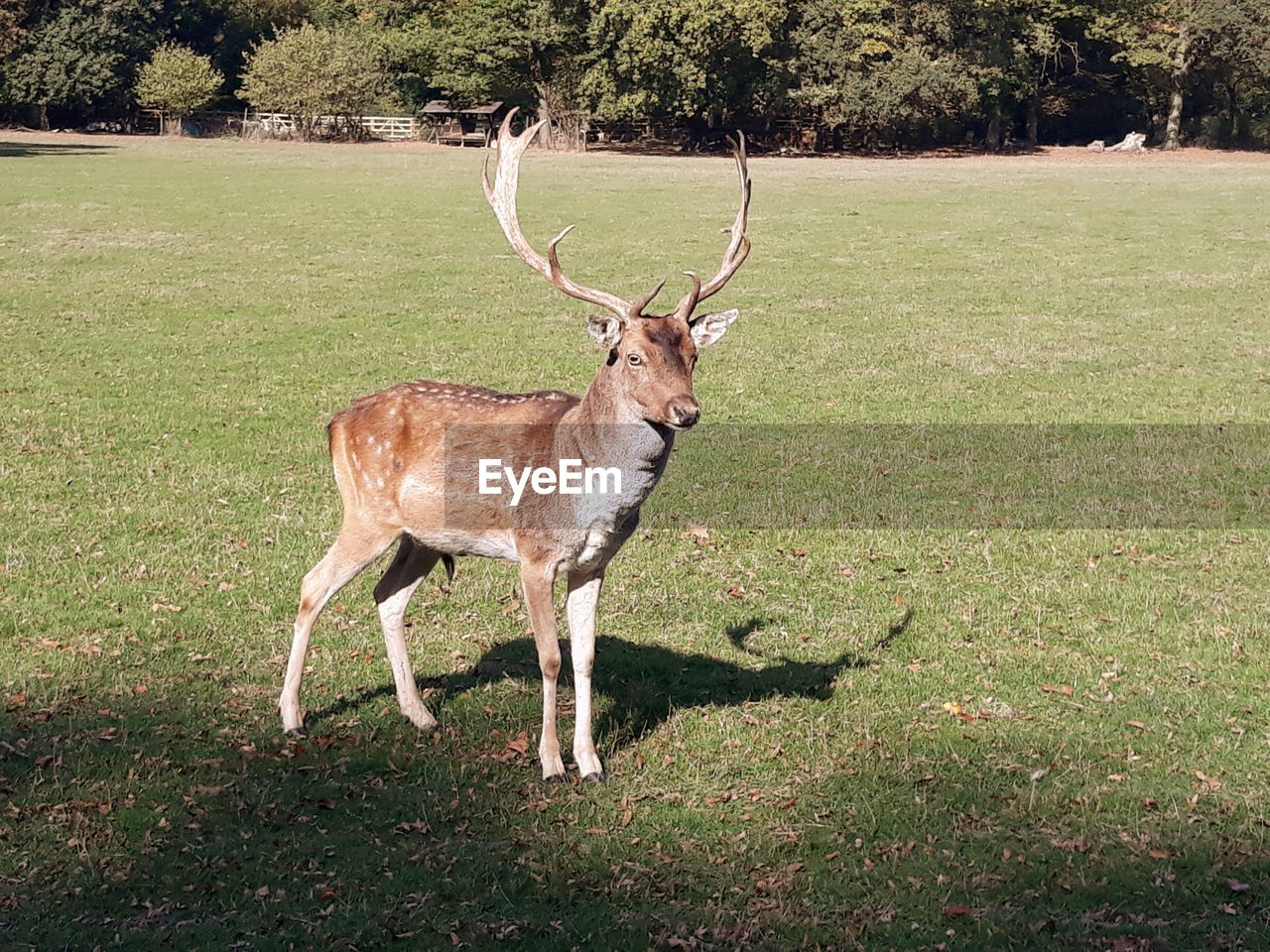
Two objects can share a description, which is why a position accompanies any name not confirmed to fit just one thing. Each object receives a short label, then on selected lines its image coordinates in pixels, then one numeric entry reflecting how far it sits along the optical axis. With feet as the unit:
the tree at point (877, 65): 231.30
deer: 23.93
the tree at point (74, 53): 262.88
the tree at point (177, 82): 265.54
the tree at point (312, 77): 261.85
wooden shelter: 262.26
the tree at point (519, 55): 242.78
